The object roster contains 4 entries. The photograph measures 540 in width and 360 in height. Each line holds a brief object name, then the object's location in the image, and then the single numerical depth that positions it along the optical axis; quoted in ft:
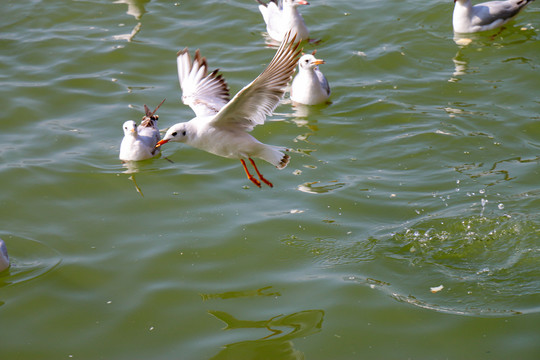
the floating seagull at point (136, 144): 58.03
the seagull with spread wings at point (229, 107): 37.78
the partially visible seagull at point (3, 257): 44.79
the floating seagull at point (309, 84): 64.28
